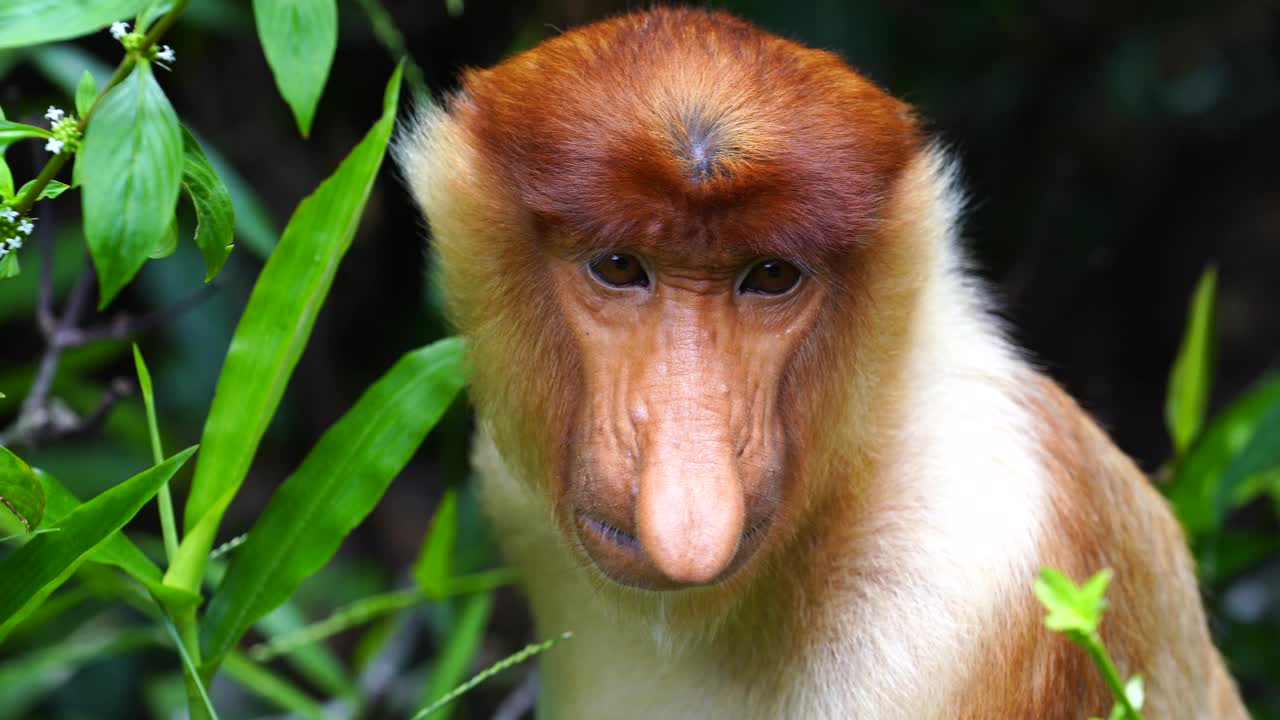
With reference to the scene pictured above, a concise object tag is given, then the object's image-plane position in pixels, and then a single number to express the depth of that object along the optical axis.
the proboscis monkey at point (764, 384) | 1.47
